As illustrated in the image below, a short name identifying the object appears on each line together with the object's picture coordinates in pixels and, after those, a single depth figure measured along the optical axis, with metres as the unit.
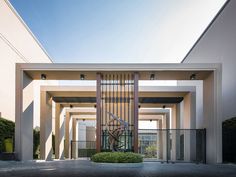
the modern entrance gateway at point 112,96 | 10.08
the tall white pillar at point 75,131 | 17.83
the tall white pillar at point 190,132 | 13.07
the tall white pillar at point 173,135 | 15.54
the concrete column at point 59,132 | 14.92
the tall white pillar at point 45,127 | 12.79
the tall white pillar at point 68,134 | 16.88
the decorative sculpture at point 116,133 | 10.10
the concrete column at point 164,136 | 17.97
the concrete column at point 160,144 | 19.10
